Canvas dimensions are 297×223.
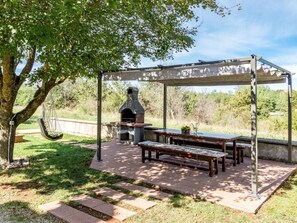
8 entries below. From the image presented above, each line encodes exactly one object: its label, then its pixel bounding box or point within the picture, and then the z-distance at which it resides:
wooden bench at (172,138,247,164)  7.34
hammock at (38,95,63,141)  8.17
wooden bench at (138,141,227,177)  6.02
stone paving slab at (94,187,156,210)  4.41
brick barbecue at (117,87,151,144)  10.52
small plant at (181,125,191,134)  7.85
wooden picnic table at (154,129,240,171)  6.90
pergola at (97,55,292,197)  4.89
